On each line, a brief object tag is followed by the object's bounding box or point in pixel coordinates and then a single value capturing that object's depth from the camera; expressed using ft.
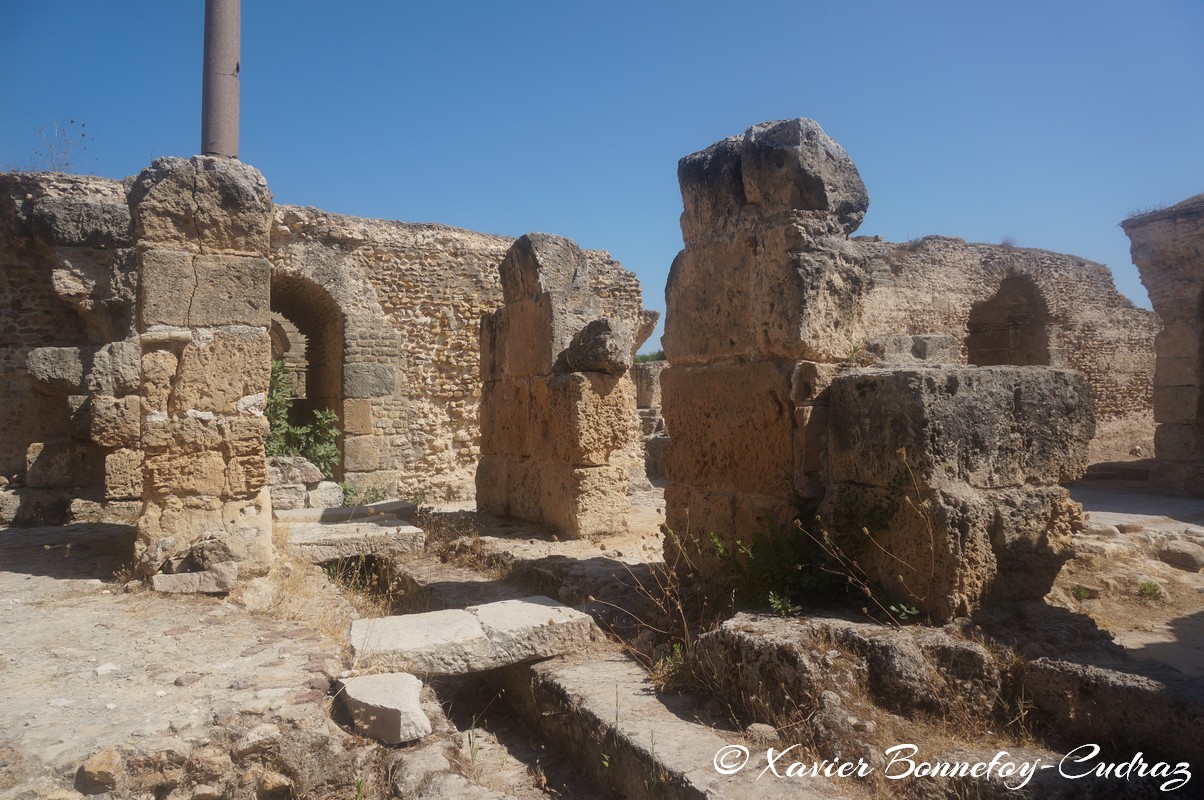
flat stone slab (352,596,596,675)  12.14
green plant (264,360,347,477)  33.12
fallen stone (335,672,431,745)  10.53
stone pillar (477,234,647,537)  21.76
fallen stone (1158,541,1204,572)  19.54
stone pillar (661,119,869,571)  13.34
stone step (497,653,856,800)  8.61
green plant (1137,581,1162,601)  16.60
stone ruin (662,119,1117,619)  11.23
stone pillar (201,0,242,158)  33.30
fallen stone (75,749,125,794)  8.63
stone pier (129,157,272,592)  16.05
